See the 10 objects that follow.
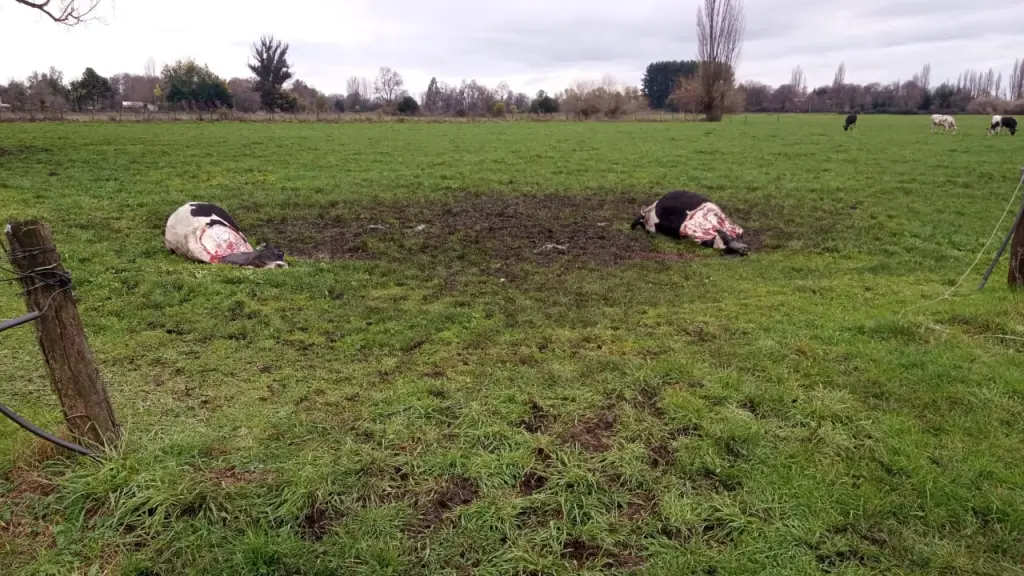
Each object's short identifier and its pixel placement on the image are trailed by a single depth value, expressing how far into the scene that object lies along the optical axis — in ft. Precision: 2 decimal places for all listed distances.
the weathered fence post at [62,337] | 10.04
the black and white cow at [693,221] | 28.96
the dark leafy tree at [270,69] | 222.28
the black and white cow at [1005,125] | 92.81
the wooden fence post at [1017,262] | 20.11
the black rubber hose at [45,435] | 9.45
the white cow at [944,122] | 102.23
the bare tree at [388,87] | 323.16
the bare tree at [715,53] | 171.01
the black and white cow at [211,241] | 24.81
